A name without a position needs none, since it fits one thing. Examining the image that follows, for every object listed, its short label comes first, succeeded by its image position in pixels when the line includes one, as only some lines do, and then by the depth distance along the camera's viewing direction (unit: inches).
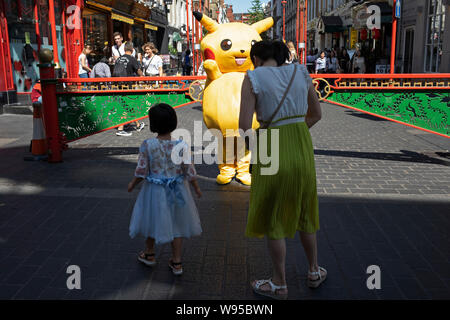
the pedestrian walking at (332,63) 721.6
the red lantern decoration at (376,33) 781.1
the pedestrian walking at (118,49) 452.8
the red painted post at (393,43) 252.5
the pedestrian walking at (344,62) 783.6
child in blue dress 133.4
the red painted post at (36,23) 545.0
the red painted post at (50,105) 259.3
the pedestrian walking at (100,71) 391.2
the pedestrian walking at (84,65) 453.7
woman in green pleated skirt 118.0
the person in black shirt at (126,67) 387.5
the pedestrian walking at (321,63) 708.7
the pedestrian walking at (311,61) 784.9
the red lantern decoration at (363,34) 896.3
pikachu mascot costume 217.0
